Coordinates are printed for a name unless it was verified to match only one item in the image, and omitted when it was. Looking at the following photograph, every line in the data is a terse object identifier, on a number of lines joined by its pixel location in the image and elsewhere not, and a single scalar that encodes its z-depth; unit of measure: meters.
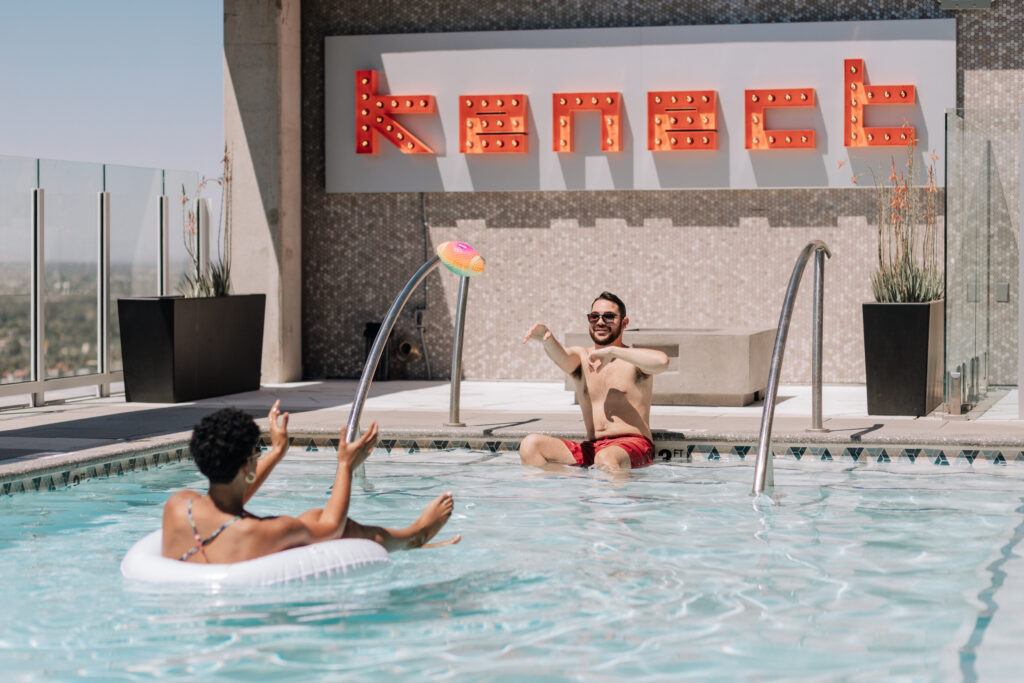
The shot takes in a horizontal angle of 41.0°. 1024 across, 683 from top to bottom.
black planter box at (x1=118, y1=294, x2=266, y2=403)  10.61
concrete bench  10.42
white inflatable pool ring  4.47
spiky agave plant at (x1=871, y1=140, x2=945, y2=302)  9.43
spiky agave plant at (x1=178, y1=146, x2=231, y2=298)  11.47
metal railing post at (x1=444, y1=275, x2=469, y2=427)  8.52
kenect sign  11.99
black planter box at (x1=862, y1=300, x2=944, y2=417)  9.25
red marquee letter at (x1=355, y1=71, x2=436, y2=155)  12.88
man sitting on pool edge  7.31
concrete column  12.73
